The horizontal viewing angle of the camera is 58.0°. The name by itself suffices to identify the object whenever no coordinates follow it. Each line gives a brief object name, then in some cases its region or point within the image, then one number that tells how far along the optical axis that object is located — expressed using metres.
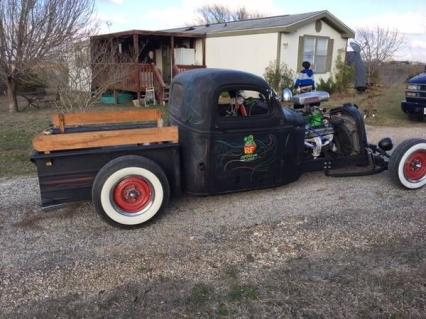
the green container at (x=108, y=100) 15.59
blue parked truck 9.79
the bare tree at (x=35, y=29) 11.57
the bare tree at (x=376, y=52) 22.28
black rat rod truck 3.90
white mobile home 15.34
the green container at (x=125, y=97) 16.14
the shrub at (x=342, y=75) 17.44
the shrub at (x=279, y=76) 15.16
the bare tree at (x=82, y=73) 9.16
